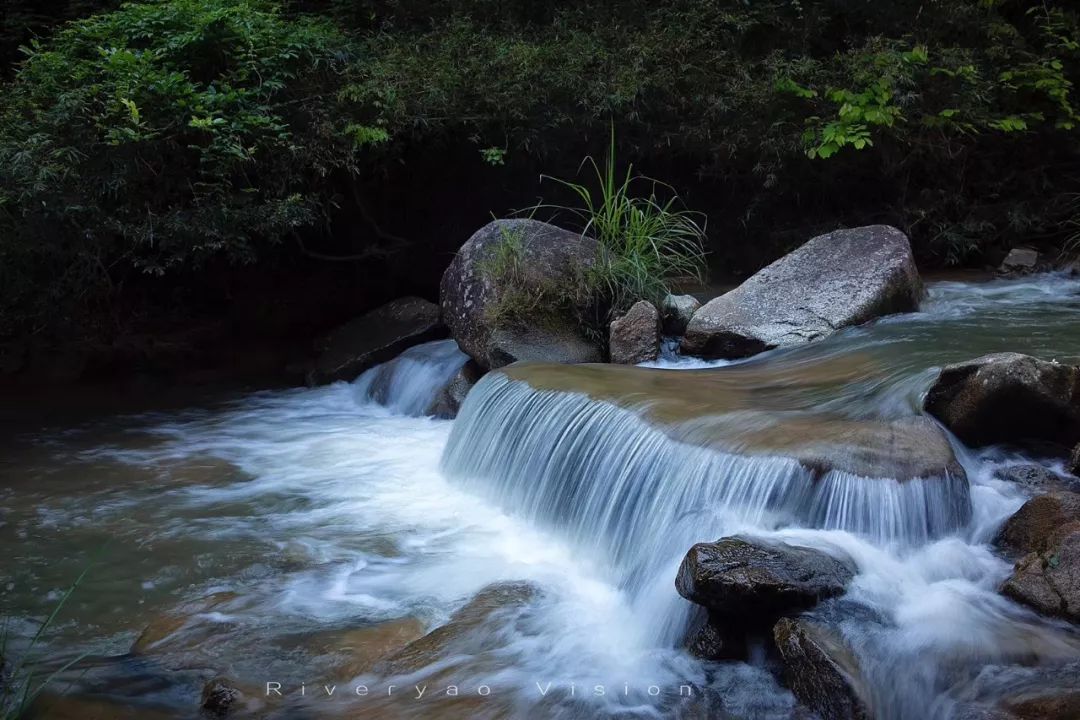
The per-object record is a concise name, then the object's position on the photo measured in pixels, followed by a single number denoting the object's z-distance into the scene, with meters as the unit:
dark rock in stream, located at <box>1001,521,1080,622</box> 3.36
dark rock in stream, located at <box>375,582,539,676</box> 3.62
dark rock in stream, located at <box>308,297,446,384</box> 8.40
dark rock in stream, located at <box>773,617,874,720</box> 2.99
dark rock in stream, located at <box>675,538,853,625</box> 3.31
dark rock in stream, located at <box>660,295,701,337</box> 6.97
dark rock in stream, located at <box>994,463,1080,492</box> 4.14
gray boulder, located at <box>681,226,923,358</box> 6.42
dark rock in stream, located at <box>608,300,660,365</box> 6.55
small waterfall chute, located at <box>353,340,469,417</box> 7.42
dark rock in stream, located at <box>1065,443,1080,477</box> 4.14
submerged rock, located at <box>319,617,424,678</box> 3.62
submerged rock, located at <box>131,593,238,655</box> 3.74
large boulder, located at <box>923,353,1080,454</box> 4.32
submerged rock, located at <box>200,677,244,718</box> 3.24
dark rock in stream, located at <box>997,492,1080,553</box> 3.79
